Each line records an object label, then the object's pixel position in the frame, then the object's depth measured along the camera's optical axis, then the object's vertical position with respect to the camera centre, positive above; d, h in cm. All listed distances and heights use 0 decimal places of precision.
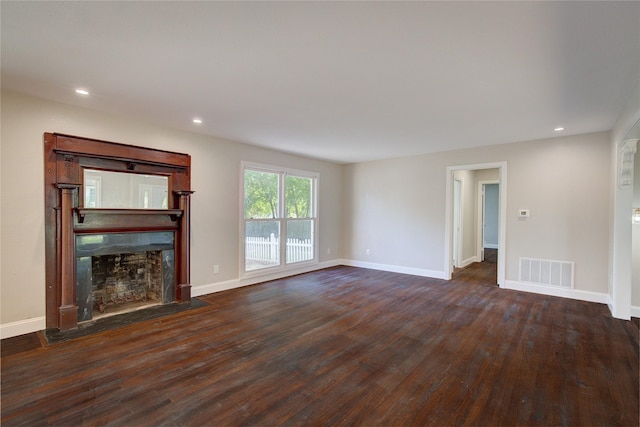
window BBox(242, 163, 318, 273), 530 -13
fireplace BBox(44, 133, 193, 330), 323 -24
